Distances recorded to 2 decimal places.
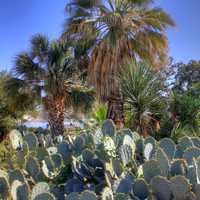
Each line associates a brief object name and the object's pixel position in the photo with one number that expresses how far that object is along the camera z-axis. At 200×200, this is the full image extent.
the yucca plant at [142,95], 6.63
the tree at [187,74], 20.90
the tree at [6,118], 12.55
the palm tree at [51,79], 8.56
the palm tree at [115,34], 8.97
